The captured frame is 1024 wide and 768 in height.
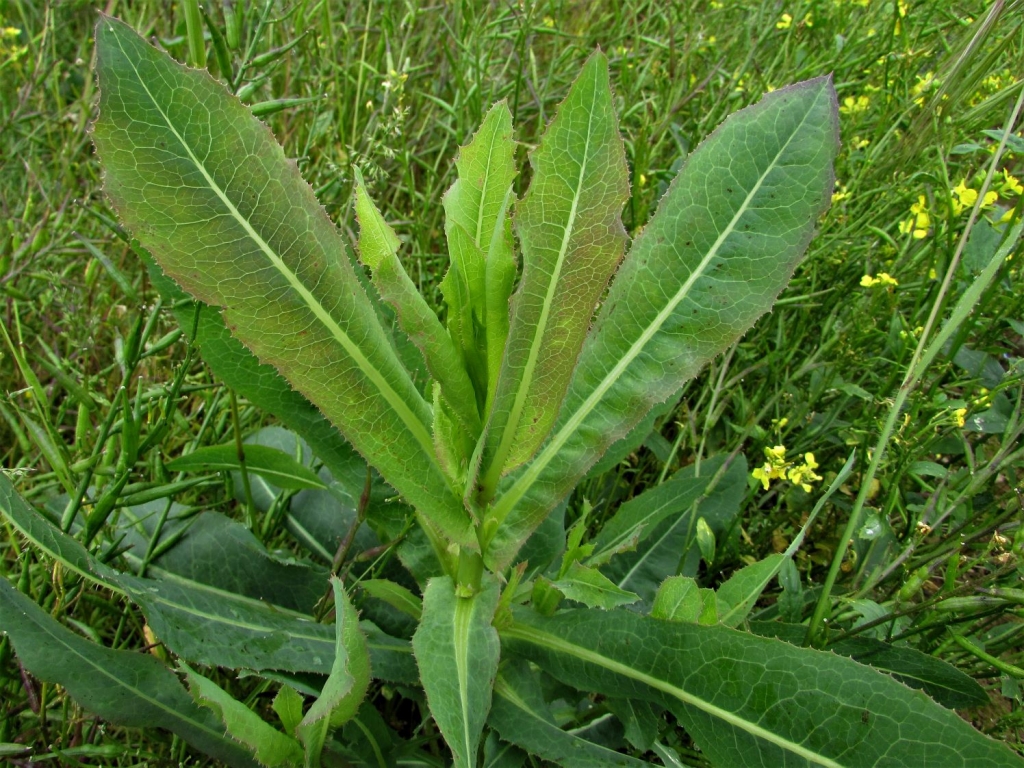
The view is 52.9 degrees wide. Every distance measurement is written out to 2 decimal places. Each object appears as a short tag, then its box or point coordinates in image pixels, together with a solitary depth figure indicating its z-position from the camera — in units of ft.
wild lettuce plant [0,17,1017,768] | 1.04
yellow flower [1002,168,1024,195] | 1.50
